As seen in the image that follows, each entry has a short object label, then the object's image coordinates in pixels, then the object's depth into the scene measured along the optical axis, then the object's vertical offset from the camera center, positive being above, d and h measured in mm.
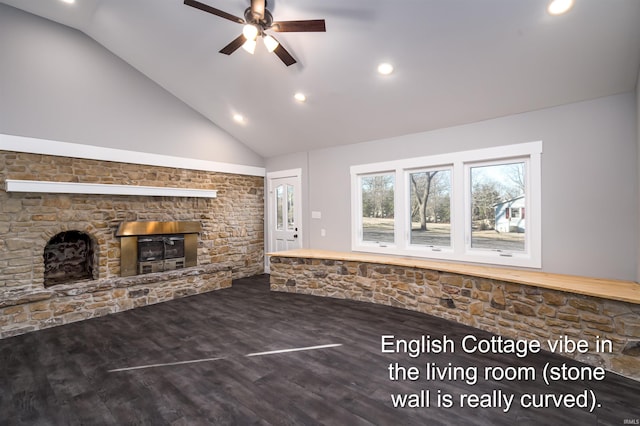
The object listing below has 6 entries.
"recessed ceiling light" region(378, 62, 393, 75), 3400 +1738
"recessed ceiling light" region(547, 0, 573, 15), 2316 +1675
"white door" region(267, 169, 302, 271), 6172 +137
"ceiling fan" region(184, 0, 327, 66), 2525 +1726
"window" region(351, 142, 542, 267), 3666 +145
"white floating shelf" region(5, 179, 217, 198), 3645 +428
